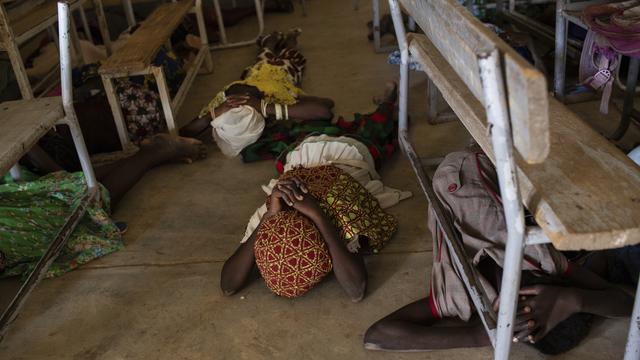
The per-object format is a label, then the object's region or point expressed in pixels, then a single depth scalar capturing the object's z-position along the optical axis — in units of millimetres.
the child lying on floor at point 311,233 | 1900
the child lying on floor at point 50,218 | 2271
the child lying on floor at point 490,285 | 1609
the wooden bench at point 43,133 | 1911
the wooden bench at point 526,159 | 1061
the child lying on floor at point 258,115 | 3002
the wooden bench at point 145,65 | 2930
